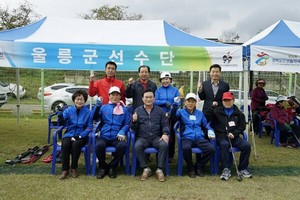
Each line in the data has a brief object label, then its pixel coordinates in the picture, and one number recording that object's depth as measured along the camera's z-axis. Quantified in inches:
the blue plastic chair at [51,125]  188.9
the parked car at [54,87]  366.1
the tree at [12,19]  656.5
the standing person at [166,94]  144.7
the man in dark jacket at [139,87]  141.7
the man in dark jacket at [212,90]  143.7
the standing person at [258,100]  227.6
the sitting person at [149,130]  127.8
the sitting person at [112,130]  128.2
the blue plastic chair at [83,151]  128.6
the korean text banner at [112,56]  149.5
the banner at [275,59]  159.2
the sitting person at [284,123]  193.2
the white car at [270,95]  323.1
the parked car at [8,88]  330.1
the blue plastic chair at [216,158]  136.2
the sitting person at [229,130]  132.7
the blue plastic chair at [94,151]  128.5
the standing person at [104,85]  143.6
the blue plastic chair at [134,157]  128.9
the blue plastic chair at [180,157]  131.4
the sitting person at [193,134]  131.4
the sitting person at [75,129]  126.6
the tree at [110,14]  782.5
